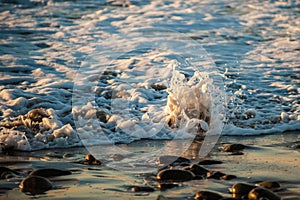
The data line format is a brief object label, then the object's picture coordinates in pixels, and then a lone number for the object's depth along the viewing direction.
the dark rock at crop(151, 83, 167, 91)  14.53
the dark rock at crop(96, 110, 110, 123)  12.08
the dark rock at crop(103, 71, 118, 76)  15.68
